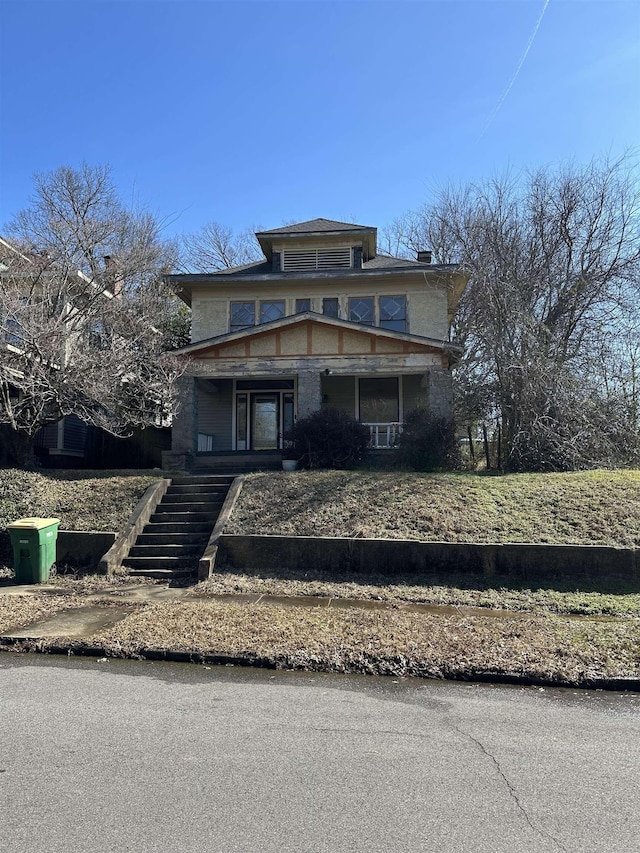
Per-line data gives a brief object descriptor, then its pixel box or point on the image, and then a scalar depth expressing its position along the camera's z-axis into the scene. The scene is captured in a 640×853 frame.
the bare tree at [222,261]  34.78
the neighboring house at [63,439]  20.39
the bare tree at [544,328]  15.75
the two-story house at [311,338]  17.22
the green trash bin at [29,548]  9.70
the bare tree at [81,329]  13.69
